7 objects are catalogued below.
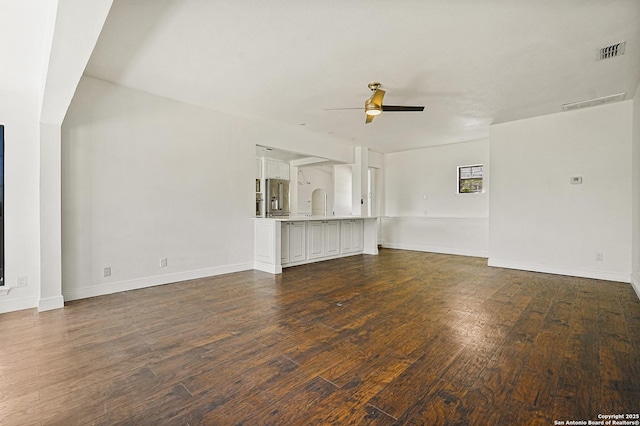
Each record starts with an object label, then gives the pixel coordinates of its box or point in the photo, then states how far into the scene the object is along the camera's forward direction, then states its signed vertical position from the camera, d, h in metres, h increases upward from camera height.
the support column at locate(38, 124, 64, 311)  3.21 -0.10
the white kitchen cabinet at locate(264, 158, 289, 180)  7.87 +1.09
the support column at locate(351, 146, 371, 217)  7.41 +0.72
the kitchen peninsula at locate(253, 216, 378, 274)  5.04 -0.59
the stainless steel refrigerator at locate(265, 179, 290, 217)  8.01 +0.34
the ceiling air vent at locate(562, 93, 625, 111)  4.22 +1.57
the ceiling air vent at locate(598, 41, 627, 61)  2.91 +1.58
